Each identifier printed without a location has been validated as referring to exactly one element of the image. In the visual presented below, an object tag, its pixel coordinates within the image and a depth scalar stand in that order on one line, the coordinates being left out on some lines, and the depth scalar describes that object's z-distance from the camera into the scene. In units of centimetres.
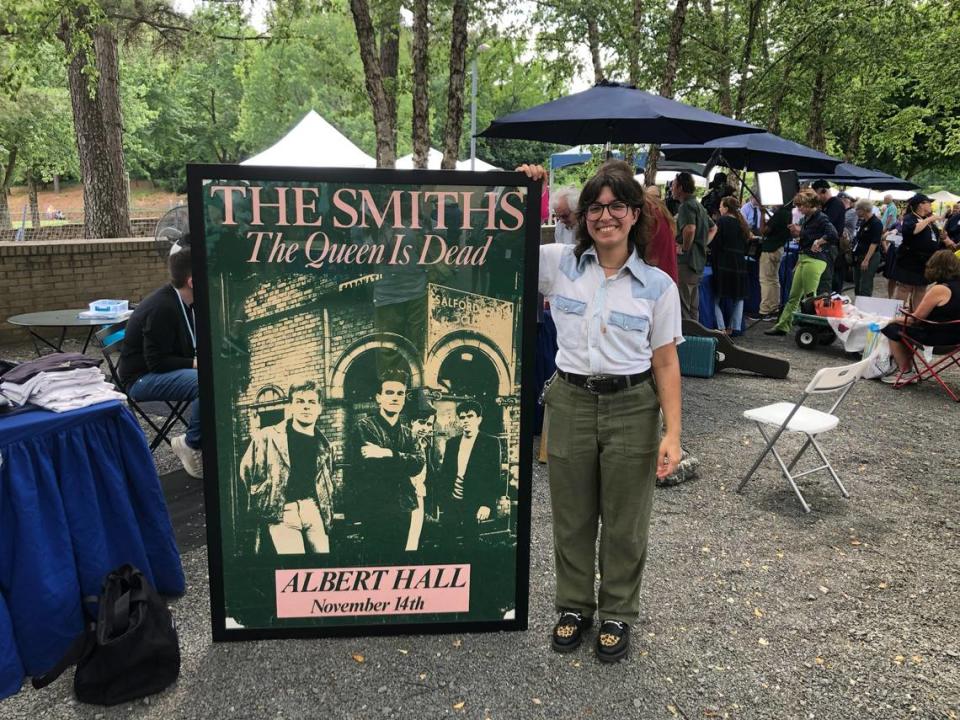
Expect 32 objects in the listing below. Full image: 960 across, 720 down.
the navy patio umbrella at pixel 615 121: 611
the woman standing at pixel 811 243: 989
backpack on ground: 258
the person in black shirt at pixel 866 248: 1294
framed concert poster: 252
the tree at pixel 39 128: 2527
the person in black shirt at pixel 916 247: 992
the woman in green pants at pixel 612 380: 263
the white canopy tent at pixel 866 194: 2633
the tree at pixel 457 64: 934
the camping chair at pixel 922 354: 719
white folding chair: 437
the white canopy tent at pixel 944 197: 3434
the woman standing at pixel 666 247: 525
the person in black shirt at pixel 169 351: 453
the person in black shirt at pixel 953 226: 1521
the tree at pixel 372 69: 898
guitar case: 781
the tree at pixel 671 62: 1132
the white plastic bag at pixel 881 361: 786
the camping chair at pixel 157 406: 483
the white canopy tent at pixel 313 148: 1237
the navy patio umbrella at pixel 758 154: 971
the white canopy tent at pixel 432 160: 1816
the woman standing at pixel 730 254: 942
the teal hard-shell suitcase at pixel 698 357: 768
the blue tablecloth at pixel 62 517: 269
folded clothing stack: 292
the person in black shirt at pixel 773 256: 1056
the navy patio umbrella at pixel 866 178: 1628
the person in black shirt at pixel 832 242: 1004
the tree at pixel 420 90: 987
